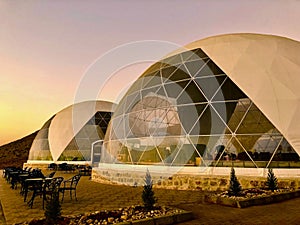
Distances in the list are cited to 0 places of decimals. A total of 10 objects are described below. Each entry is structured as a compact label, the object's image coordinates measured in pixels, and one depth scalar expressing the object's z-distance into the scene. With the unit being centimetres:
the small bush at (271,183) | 888
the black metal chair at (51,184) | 848
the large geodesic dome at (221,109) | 1047
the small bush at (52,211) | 520
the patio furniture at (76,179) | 895
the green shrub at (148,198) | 632
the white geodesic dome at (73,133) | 2778
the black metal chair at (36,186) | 860
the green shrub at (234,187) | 802
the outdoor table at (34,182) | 931
